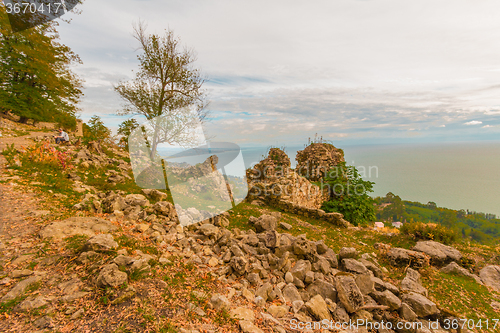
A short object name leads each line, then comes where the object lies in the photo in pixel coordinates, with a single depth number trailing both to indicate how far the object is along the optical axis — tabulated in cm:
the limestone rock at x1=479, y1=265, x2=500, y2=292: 572
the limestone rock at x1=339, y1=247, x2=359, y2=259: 609
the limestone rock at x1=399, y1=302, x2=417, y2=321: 408
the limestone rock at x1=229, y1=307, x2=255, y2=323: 346
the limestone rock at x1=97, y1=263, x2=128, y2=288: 321
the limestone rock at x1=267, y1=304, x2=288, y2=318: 378
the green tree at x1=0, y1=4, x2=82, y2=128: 1672
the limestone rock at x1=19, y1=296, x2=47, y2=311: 268
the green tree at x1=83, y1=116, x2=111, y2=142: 1753
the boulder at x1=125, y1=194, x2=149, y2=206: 715
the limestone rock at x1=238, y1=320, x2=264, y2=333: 316
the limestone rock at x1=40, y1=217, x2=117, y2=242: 435
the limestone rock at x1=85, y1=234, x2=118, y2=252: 390
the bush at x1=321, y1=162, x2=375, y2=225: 1281
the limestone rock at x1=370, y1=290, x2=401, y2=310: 425
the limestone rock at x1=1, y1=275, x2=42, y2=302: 280
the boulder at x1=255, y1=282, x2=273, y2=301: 419
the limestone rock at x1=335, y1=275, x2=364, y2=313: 411
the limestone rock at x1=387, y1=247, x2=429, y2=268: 623
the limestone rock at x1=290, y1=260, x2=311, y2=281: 492
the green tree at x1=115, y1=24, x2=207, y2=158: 1553
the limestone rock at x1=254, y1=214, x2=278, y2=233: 804
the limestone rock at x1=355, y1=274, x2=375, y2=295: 454
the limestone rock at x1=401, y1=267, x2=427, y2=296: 499
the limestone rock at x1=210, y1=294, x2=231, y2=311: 353
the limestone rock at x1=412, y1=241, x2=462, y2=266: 675
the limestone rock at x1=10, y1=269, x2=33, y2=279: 321
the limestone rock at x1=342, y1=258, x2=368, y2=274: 530
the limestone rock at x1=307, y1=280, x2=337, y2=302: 441
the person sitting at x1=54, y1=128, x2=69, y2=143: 1258
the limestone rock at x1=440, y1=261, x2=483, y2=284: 589
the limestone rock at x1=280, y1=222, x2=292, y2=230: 906
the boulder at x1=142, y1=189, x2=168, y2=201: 888
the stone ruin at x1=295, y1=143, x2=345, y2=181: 1750
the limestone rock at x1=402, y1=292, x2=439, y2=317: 416
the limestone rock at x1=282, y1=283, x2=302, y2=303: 426
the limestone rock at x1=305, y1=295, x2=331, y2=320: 390
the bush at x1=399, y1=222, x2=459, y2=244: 841
